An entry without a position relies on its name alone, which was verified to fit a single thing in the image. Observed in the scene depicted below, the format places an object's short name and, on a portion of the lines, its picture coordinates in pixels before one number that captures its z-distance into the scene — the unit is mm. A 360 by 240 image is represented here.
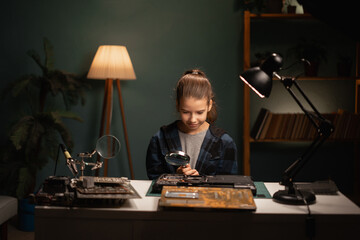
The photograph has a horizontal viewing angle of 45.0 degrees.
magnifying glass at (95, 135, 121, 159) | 1665
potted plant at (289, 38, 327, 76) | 3617
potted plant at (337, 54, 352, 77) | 3646
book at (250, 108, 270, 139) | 3603
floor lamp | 3506
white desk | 1492
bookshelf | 3570
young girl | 2143
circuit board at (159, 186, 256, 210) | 1483
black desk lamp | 1600
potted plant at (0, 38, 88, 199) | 3240
